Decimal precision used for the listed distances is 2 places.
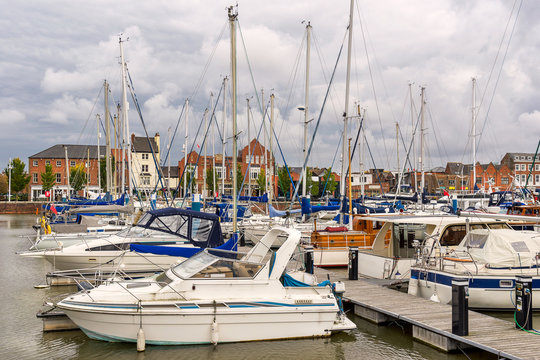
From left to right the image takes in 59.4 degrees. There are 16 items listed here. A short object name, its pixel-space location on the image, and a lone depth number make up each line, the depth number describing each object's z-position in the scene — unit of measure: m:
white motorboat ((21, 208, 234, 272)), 17.28
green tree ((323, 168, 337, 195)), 85.51
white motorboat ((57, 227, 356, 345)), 10.78
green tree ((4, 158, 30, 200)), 78.06
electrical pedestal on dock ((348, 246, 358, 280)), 16.06
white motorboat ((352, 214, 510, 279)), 15.70
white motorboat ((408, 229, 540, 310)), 12.97
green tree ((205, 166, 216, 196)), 77.81
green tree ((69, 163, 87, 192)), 77.38
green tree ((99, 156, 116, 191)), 73.31
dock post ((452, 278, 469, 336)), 10.17
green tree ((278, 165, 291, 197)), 77.31
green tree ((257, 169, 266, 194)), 79.06
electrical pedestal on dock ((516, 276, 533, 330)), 10.30
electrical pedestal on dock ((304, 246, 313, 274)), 16.50
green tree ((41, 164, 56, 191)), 78.50
